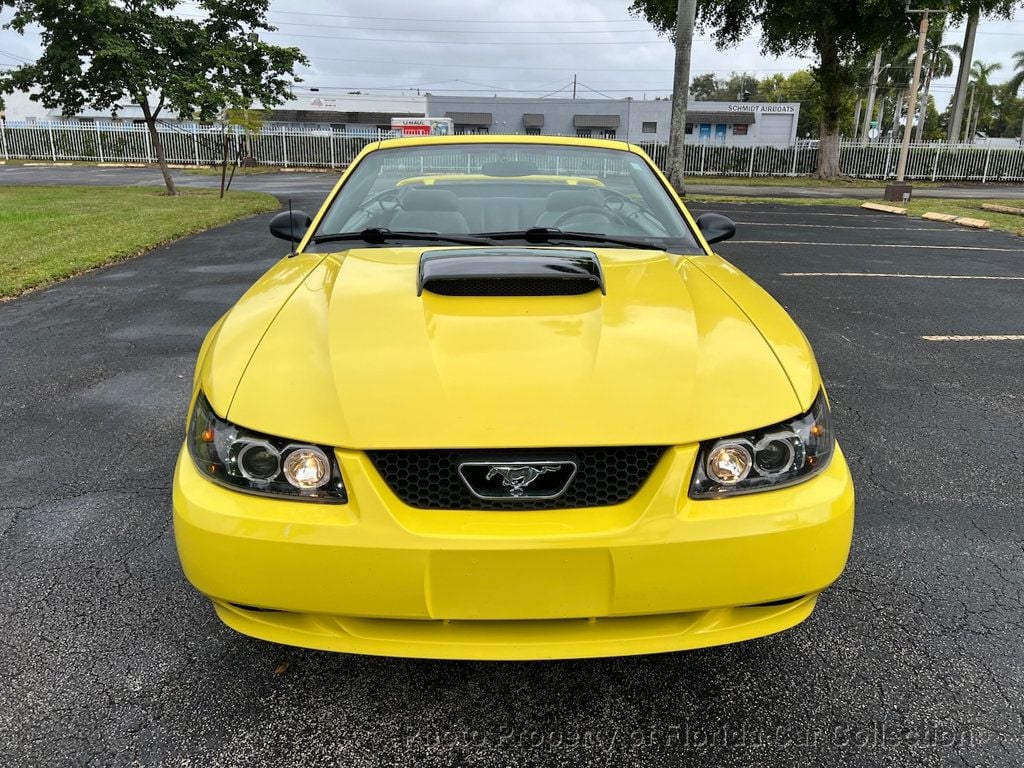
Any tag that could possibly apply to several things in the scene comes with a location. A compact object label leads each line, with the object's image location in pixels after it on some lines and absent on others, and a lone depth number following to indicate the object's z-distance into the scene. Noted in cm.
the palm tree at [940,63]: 5628
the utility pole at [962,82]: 3631
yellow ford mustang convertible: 165
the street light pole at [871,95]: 4519
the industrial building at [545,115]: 5422
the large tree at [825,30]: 2578
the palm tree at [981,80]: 7931
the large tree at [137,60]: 1650
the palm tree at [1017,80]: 7288
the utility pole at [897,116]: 5561
